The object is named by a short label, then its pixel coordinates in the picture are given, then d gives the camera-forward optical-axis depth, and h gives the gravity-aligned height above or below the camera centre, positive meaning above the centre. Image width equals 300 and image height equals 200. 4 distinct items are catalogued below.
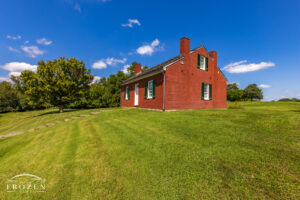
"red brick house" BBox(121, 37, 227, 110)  10.46 +1.76
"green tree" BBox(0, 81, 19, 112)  26.73 +0.18
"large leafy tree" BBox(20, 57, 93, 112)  14.63 +2.42
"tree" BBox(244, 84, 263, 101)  49.10 +3.83
